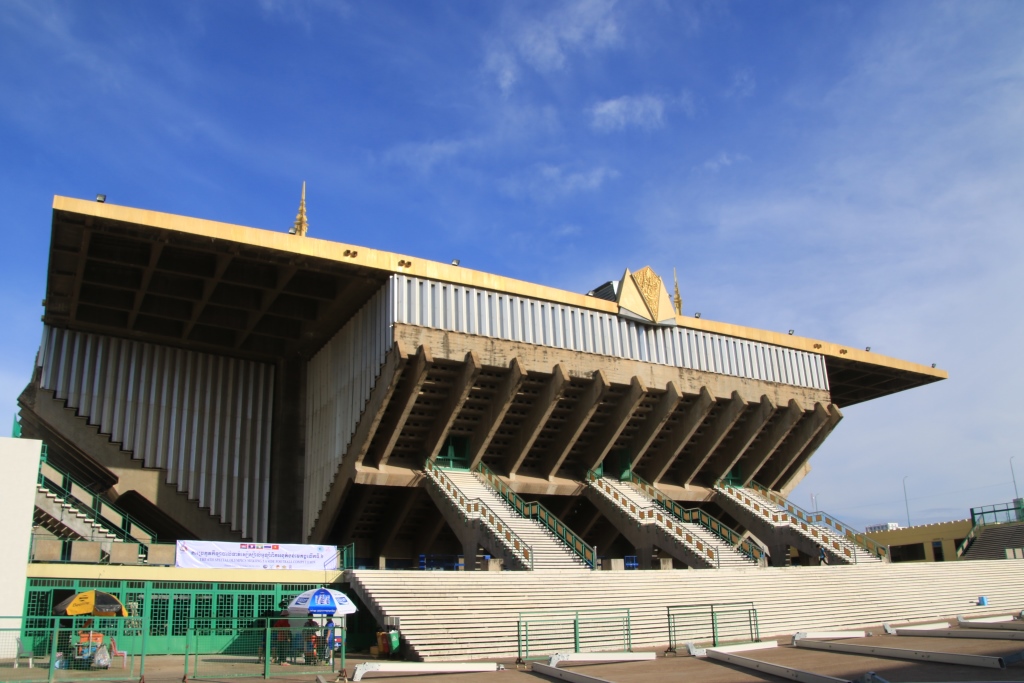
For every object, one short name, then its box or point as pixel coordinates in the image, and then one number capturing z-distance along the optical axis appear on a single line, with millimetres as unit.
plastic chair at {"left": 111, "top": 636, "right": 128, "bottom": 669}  17762
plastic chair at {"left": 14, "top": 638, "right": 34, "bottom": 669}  16828
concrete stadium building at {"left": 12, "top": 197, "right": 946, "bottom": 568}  33125
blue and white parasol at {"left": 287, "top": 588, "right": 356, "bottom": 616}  20844
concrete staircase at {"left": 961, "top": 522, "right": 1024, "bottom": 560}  43500
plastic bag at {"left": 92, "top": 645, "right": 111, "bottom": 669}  17484
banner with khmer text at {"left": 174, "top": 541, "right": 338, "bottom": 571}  24594
